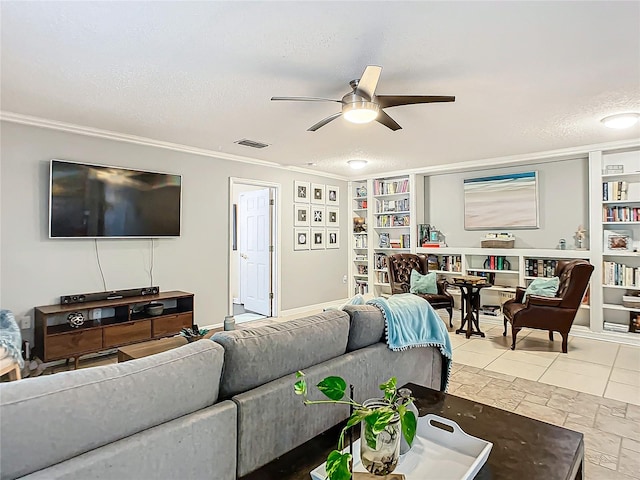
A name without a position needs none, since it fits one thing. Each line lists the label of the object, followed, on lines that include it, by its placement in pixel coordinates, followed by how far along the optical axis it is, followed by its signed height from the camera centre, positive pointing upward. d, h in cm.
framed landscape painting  536 +62
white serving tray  111 -67
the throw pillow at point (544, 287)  416 -49
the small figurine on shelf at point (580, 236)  491 +9
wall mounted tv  367 +45
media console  339 -80
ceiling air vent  441 +121
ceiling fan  245 +97
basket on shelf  545 +1
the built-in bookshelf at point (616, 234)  449 +12
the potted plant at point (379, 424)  95 -46
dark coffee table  113 -68
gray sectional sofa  92 -50
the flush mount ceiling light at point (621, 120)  342 +115
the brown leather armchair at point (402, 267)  568 -35
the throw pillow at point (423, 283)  516 -55
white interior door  593 -11
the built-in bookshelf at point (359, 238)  705 +11
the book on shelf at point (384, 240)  680 +7
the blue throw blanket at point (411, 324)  209 -47
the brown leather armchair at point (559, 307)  387 -68
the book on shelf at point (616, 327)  451 -101
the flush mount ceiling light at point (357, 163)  539 +116
